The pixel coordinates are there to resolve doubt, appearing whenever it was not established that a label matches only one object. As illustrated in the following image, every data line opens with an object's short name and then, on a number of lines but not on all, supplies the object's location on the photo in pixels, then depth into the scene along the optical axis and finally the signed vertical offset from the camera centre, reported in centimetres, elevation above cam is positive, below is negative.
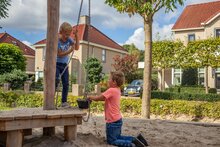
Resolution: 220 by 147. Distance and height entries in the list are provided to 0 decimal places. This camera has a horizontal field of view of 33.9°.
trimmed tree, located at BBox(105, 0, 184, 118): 1138 +240
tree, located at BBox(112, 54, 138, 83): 3728 +245
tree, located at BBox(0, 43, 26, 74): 3309 +276
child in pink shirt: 573 -37
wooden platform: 466 -45
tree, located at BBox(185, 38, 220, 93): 2709 +279
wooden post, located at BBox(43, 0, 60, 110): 568 +45
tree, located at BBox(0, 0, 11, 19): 818 +185
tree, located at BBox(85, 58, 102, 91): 3179 +157
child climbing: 625 +62
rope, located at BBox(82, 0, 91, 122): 567 +1
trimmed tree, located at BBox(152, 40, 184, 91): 2970 +302
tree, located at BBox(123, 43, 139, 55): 6985 +858
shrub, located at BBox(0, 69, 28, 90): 2880 +74
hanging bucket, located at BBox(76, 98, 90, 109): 559 -22
